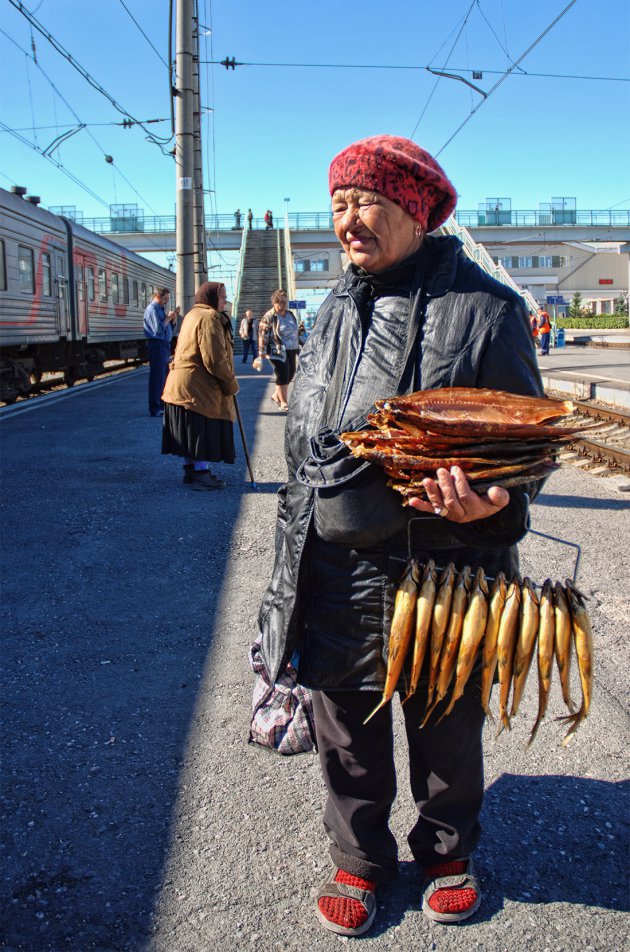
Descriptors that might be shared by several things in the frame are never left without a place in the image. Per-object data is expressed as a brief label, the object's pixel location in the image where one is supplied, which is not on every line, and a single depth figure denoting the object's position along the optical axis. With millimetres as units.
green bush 61297
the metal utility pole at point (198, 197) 14492
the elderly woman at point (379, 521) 1941
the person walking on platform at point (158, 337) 12477
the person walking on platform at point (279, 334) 12664
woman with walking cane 7105
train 14711
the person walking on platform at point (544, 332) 30656
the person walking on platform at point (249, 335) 24206
